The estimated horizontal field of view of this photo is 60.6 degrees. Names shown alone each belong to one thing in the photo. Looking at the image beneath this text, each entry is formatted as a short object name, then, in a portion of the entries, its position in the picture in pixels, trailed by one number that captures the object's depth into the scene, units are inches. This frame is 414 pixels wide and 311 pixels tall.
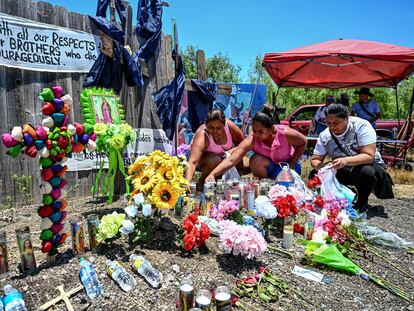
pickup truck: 457.7
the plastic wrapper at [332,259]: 104.8
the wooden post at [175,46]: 210.7
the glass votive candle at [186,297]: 73.7
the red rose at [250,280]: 91.4
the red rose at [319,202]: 137.6
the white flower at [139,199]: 99.0
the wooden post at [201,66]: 250.1
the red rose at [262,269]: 96.0
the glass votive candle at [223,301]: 72.6
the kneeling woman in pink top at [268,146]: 156.2
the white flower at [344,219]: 124.6
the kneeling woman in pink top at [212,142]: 158.9
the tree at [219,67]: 990.4
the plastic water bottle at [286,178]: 144.1
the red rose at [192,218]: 103.0
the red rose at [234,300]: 82.5
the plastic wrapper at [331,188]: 144.3
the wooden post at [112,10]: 176.6
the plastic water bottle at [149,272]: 87.1
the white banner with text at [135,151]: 172.4
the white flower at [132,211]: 98.2
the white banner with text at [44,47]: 145.6
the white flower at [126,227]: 95.7
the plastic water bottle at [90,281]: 81.2
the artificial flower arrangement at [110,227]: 95.0
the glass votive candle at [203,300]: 71.4
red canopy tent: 260.6
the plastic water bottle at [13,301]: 70.6
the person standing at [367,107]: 301.3
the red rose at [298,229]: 128.6
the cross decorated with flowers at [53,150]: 86.8
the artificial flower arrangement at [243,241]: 95.5
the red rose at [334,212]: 125.5
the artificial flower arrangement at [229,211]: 118.3
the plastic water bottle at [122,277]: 85.0
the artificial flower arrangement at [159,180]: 99.5
